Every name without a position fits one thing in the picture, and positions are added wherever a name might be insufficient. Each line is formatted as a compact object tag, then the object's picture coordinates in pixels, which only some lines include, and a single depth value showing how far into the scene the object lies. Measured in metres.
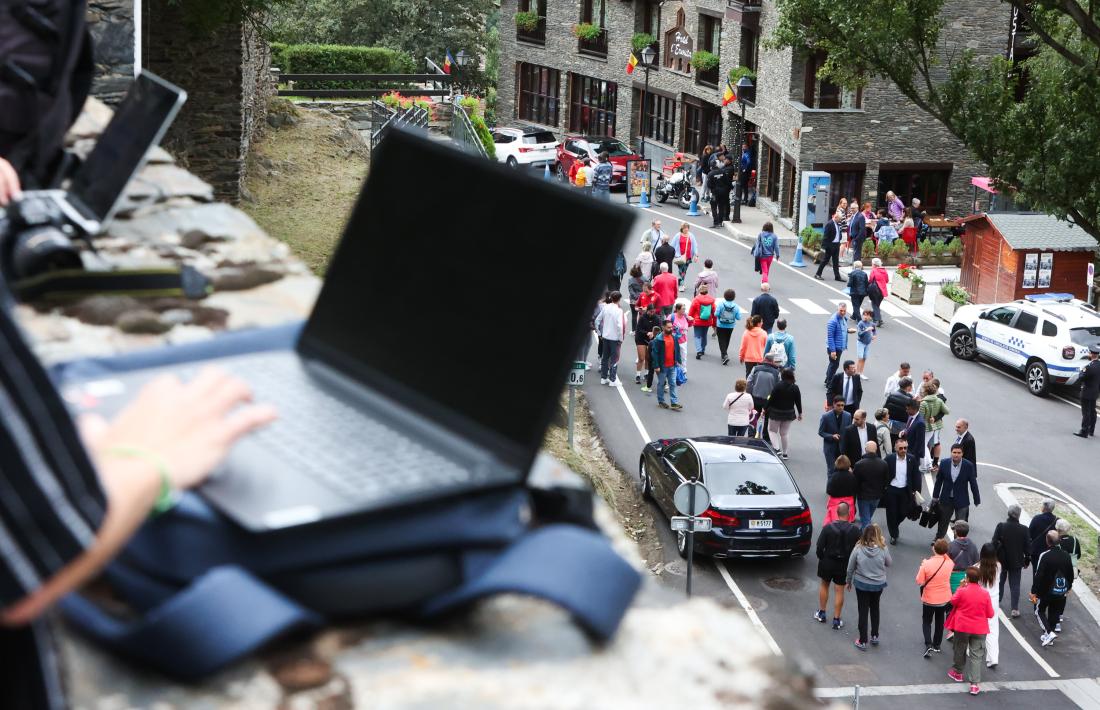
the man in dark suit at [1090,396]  23.14
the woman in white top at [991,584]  15.42
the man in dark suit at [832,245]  33.88
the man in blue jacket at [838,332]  24.30
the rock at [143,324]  3.79
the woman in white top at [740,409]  20.88
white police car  25.97
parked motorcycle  44.00
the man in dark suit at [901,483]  18.67
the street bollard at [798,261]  36.00
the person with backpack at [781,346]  22.33
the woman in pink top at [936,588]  15.81
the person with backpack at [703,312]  26.16
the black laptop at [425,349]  2.40
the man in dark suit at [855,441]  19.34
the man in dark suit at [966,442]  18.69
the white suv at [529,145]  47.69
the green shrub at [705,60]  48.09
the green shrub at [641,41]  52.71
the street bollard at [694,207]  42.53
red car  45.84
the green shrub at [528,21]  59.44
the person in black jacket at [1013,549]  17.03
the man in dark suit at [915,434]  19.64
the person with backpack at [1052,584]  16.36
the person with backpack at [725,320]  25.77
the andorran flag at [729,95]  45.12
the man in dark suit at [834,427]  19.81
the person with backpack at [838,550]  16.45
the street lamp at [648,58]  48.97
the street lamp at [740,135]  40.93
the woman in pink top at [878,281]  28.77
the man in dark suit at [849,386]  22.12
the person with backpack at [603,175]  39.19
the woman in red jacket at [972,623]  15.20
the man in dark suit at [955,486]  18.61
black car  17.84
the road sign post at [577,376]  17.09
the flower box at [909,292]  33.53
